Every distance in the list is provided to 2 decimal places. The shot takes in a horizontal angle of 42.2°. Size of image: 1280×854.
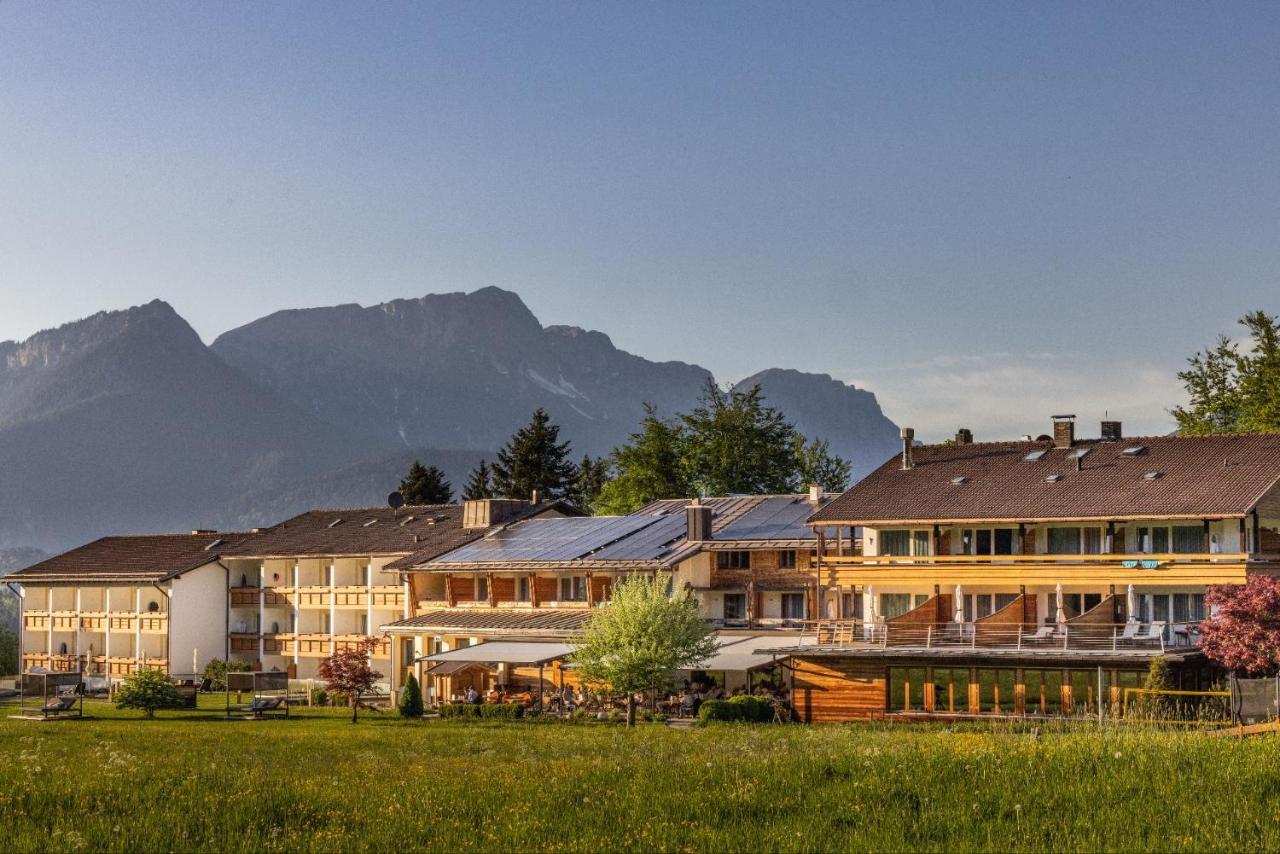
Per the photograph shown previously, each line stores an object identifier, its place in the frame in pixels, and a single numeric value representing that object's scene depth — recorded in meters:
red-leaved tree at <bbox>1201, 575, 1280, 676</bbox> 45.81
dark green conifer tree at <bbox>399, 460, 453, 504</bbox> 111.12
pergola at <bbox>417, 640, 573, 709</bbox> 58.47
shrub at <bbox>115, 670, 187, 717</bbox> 59.47
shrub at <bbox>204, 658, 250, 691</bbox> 77.12
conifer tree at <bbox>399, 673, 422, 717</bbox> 58.59
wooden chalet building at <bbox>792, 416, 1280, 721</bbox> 50.44
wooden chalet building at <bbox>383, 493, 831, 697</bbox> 62.56
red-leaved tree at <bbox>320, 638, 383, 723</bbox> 58.72
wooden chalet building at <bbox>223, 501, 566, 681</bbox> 77.62
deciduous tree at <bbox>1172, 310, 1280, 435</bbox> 76.19
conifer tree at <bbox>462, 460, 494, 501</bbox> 117.16
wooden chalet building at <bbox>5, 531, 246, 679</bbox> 83.69
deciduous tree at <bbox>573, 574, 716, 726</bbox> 52.38
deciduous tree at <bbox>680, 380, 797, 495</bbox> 101.44
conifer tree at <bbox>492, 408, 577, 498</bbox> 113.00
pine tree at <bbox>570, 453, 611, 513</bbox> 120.25
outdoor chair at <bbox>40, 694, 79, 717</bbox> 57.72
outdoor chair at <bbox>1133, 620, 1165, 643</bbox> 49.15
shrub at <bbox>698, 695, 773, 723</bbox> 51.79
